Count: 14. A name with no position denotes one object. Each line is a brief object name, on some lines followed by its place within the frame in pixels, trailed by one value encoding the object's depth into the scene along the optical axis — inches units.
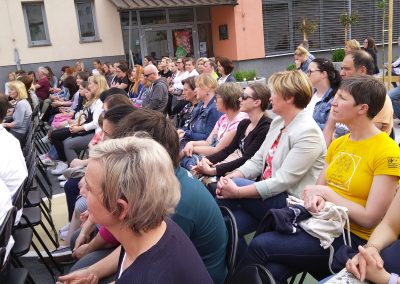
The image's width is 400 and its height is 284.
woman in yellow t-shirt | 78.7
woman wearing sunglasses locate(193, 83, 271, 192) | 132.6
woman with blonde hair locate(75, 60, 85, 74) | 456.4
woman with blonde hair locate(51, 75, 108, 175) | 222.8
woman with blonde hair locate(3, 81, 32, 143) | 252.7
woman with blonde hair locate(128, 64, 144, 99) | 308.8
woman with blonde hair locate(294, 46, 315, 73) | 287.8
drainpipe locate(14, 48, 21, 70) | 510.9
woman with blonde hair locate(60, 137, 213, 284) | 51.1
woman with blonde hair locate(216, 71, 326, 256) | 101.3
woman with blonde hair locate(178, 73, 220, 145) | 181.0
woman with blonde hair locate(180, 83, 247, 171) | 152.4
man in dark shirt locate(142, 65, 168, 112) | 245.5
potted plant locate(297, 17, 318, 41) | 602.2
